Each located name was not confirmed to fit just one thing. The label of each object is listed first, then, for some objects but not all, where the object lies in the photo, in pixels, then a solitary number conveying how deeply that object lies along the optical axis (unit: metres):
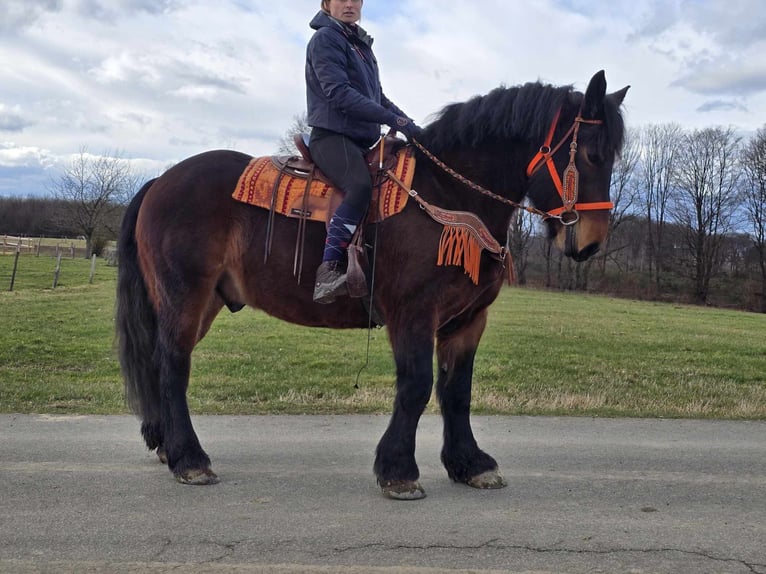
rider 4.55
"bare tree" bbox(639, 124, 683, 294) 54.50
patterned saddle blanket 4.66
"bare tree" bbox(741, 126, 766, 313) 48.25
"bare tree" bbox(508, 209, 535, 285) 47.06
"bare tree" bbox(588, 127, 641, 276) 48.74
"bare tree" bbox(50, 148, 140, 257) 52.91
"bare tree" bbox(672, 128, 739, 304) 50.56
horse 4.41
